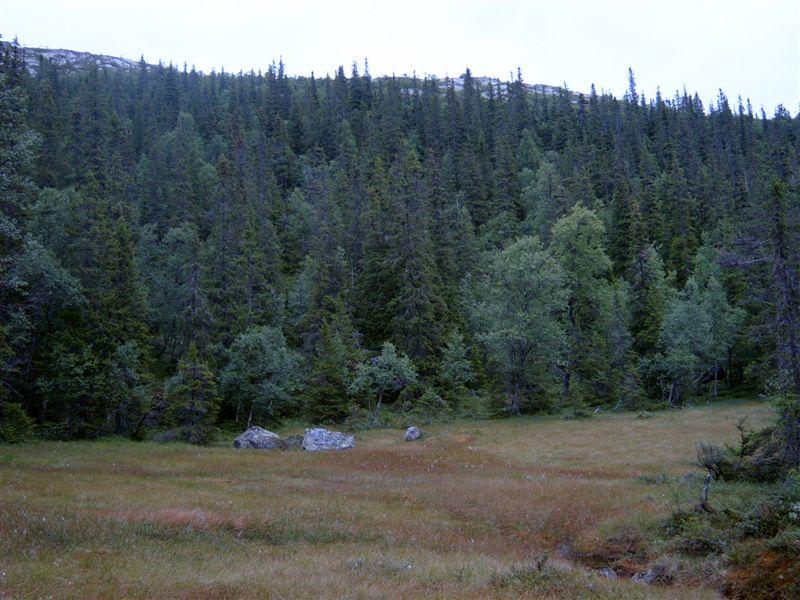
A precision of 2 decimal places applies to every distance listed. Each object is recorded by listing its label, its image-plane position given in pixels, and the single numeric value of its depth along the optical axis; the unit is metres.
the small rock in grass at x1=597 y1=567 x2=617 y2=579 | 14.30
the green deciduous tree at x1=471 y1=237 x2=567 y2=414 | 47.28
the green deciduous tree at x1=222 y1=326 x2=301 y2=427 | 44.59
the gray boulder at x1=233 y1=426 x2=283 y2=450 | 35.66
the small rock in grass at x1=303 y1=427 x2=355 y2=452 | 35.53
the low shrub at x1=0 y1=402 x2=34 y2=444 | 30.30
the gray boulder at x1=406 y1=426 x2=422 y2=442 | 40.09
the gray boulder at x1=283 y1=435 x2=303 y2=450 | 36.39
